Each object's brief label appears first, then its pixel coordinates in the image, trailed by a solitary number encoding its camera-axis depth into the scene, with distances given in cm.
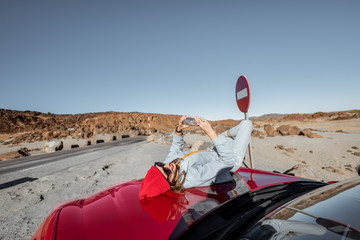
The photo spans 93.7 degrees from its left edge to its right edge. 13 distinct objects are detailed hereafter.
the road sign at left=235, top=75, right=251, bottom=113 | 280
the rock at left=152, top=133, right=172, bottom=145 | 861
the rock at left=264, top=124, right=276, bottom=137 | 1100
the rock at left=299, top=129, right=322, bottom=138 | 906
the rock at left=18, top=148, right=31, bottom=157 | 902
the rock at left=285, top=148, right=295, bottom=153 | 649
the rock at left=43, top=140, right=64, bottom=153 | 984
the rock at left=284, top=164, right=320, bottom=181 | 340
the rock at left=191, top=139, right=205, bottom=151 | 611
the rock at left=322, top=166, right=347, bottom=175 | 414
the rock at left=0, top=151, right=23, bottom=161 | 846
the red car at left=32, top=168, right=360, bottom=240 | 102
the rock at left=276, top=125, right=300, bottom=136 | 1027
